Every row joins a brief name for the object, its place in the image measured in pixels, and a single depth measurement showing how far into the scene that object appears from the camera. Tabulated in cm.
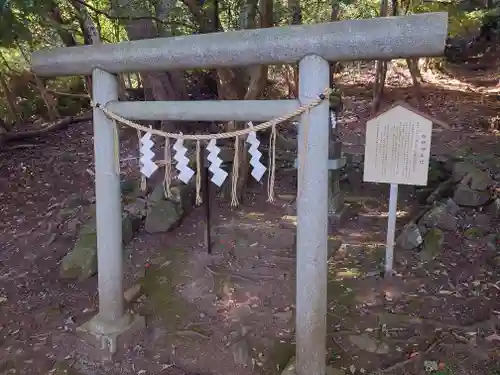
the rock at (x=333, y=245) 480
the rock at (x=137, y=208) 544
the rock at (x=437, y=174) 630
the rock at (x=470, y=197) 513
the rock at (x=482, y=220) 490
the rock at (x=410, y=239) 465
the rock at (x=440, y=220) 486
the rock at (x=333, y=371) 289
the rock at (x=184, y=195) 546
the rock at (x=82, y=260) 461
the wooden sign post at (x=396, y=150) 392
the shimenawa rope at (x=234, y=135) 256
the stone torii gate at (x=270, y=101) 240
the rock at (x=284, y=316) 371
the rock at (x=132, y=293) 407
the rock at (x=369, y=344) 326
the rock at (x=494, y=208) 500
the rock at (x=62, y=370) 339
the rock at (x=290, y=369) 287
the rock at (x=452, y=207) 505
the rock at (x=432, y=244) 449
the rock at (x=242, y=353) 326
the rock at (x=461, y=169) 558
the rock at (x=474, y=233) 472
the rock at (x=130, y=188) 605
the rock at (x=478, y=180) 519
